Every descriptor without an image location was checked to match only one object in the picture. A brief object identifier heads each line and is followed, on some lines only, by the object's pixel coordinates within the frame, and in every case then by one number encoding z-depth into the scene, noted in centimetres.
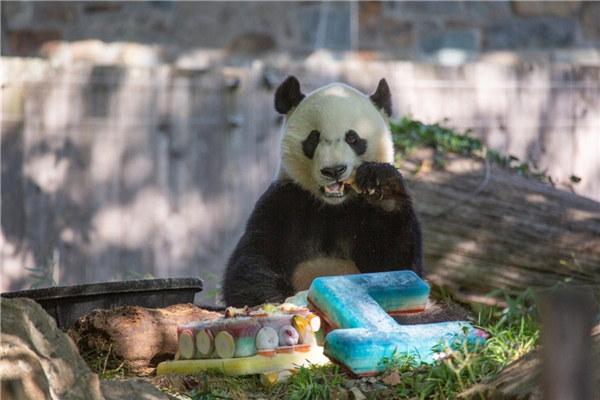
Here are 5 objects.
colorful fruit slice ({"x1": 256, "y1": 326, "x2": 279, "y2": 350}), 1045
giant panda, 1222
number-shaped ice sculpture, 996
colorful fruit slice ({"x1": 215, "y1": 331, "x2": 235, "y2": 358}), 1047
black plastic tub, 1165
